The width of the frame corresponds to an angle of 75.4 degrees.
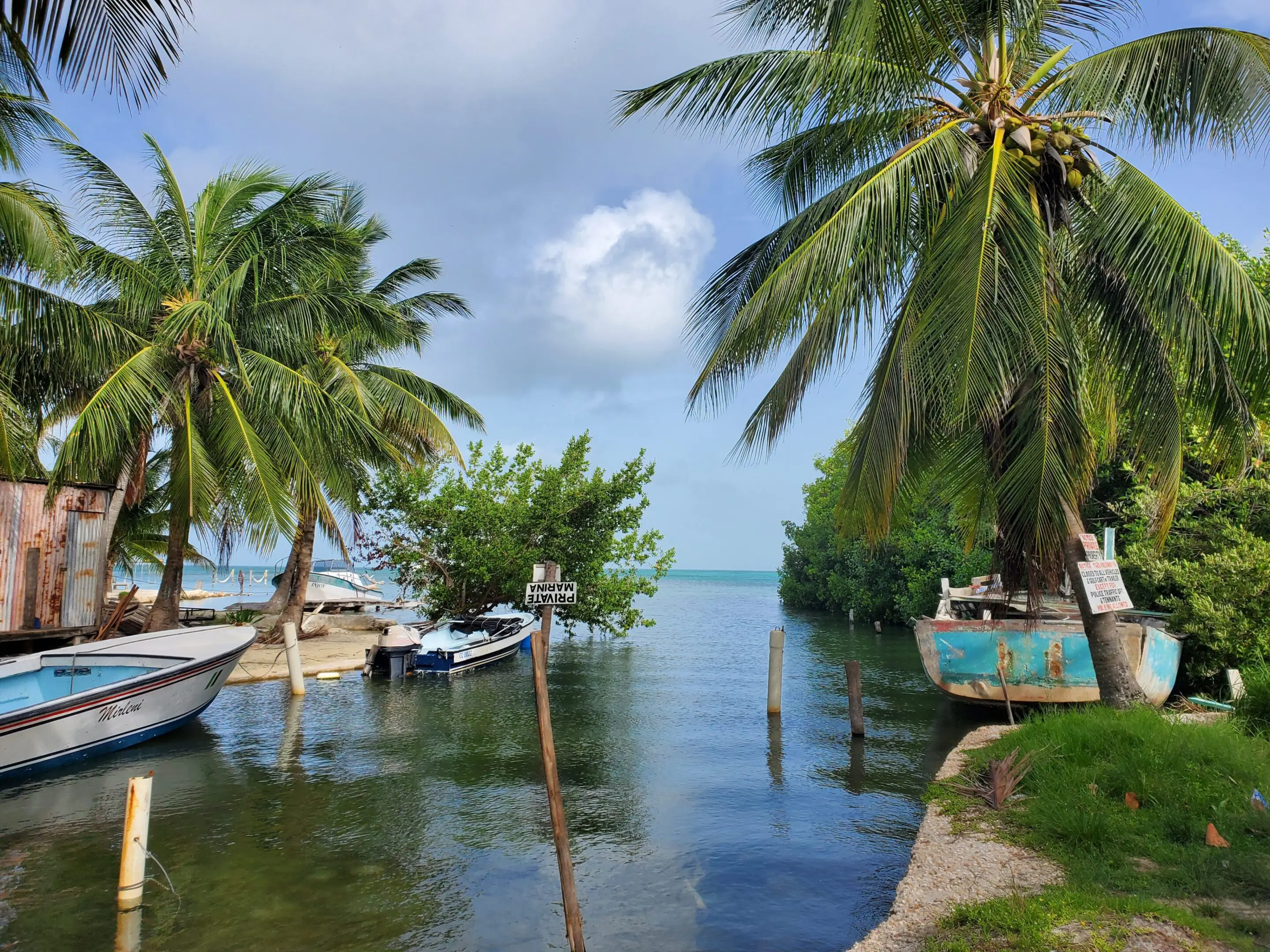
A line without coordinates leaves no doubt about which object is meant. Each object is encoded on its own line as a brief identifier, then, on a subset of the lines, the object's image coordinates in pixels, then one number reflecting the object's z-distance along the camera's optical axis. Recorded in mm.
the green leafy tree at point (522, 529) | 23297
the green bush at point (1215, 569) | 13898
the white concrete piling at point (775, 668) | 15984
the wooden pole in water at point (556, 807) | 6109
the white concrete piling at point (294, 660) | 17750
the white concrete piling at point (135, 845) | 7223
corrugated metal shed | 15539
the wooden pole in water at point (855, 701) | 14031
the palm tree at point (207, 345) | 15609
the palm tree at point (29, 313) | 11875
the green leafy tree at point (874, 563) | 34656
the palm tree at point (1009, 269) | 7910
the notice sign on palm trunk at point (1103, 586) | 9266
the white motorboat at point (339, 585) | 35656
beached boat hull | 14016
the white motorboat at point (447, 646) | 21000
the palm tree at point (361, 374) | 18812
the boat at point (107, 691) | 11156
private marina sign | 8008
